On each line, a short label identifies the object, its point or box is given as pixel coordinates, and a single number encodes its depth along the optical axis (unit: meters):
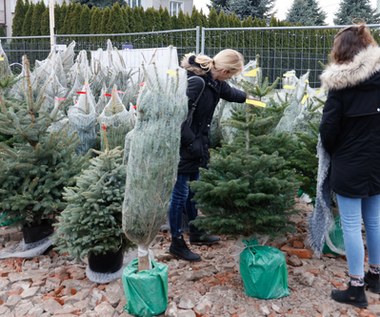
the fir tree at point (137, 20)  15.85
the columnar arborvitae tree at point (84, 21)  15.79
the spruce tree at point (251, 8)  25.80
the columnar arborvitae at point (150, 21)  16.17
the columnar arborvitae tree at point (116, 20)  15.23
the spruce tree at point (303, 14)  28.22
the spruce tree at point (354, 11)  26.69
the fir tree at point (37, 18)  16.94
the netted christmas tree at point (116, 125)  4.42
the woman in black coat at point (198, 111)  3.50
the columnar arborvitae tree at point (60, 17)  16.45
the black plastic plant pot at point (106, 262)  3.35
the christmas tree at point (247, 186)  3.04
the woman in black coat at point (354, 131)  2.81
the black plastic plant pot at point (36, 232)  3.94
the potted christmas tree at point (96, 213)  3.16
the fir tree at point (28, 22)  17.09
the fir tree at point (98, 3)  23.09
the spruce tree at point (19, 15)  17.34
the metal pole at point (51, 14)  9.33
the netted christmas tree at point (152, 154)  2.68
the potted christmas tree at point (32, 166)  3.67
